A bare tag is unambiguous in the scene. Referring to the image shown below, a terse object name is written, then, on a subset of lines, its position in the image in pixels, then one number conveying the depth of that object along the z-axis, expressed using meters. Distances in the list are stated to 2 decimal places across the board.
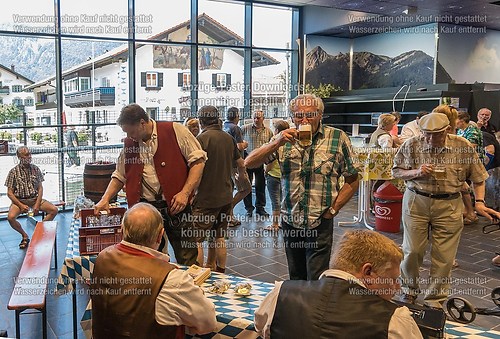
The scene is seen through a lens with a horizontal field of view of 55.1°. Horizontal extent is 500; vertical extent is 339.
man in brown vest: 1.93
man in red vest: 3.23
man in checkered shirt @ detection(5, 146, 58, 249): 6.00
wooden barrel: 7.13
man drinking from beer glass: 2.90
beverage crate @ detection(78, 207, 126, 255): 3.37
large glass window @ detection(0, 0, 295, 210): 7.94
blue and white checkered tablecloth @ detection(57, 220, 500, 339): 2.11
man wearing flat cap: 3.51
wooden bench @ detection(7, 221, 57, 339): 2.94
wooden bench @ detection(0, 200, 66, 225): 6.75
